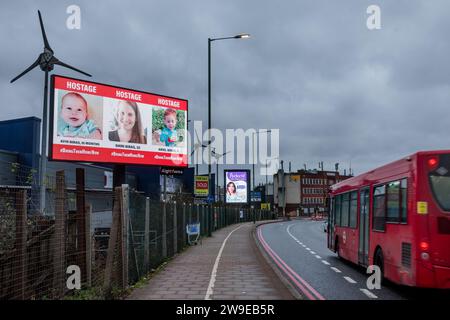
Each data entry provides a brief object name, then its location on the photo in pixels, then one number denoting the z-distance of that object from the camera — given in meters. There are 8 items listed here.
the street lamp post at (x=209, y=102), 32.07
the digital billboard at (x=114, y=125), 19.50
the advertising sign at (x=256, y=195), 101.25
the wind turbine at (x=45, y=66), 18.09
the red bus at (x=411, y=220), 9.50
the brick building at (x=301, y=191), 146.50
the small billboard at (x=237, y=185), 65.69
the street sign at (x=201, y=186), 42.34
